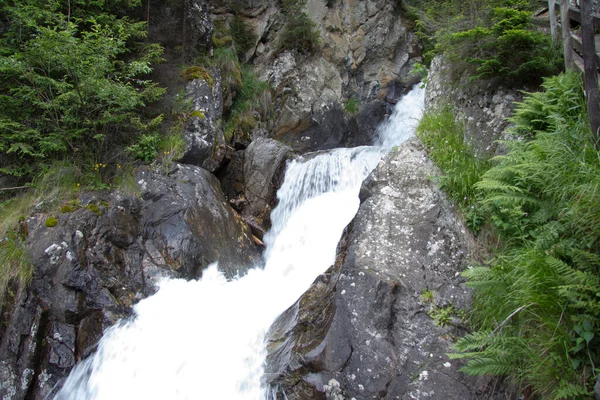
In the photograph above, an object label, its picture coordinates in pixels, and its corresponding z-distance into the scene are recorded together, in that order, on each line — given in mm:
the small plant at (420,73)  7910
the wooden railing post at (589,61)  3332
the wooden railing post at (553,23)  5359
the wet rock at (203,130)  8141
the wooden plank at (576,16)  4489
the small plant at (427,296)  4291
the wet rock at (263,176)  8469
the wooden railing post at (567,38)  4652
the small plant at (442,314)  4078
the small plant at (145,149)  7473
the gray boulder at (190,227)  6414
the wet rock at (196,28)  9945
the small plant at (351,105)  13039
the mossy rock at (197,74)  9164
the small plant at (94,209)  6328
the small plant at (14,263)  5332
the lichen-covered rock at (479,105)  5219
